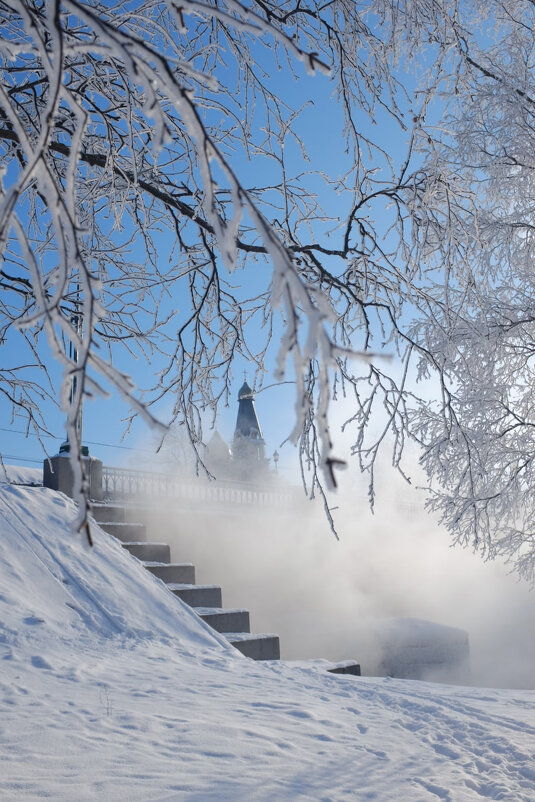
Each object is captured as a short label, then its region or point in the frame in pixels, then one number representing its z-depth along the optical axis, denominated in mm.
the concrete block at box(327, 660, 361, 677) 6184
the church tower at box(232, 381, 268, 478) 47219
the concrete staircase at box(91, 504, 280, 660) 6973
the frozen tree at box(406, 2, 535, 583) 7988
